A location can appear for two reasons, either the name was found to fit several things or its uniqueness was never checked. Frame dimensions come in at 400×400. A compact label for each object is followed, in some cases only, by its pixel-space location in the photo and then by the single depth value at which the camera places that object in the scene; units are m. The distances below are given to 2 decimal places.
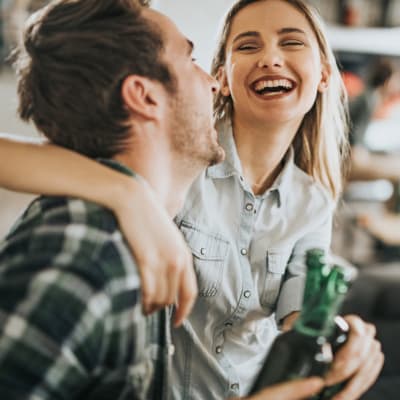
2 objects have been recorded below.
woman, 1.14
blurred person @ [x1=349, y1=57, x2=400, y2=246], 3.39
